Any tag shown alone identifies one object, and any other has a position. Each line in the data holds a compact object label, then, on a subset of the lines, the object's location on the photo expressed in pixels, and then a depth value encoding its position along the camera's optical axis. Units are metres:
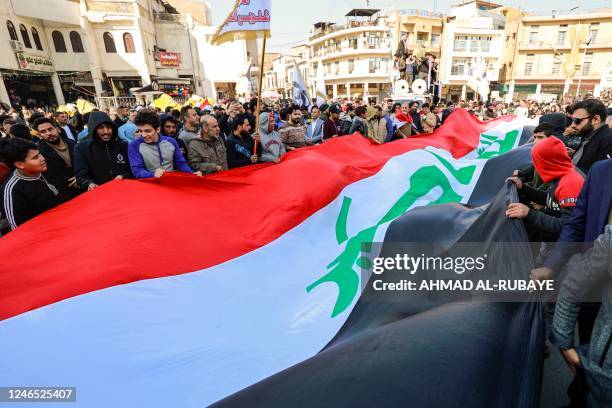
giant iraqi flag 1.34
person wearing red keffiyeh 1.99
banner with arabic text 4.11
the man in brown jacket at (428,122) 8.88
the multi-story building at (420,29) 40.25
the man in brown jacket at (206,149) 4.11
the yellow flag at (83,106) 12.81
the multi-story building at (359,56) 41.03
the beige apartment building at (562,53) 37.56
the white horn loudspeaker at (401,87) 16.47
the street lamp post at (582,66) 37.10
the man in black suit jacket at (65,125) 7.37
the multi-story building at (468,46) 40.53
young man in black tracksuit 2.62
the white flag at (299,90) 9.47
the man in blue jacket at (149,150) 3.57
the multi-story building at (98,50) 22.16
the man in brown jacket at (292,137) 5.98
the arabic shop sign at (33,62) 21.44
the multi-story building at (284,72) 58.46
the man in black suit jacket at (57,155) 3.52
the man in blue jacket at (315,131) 6.99
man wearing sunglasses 3.44
